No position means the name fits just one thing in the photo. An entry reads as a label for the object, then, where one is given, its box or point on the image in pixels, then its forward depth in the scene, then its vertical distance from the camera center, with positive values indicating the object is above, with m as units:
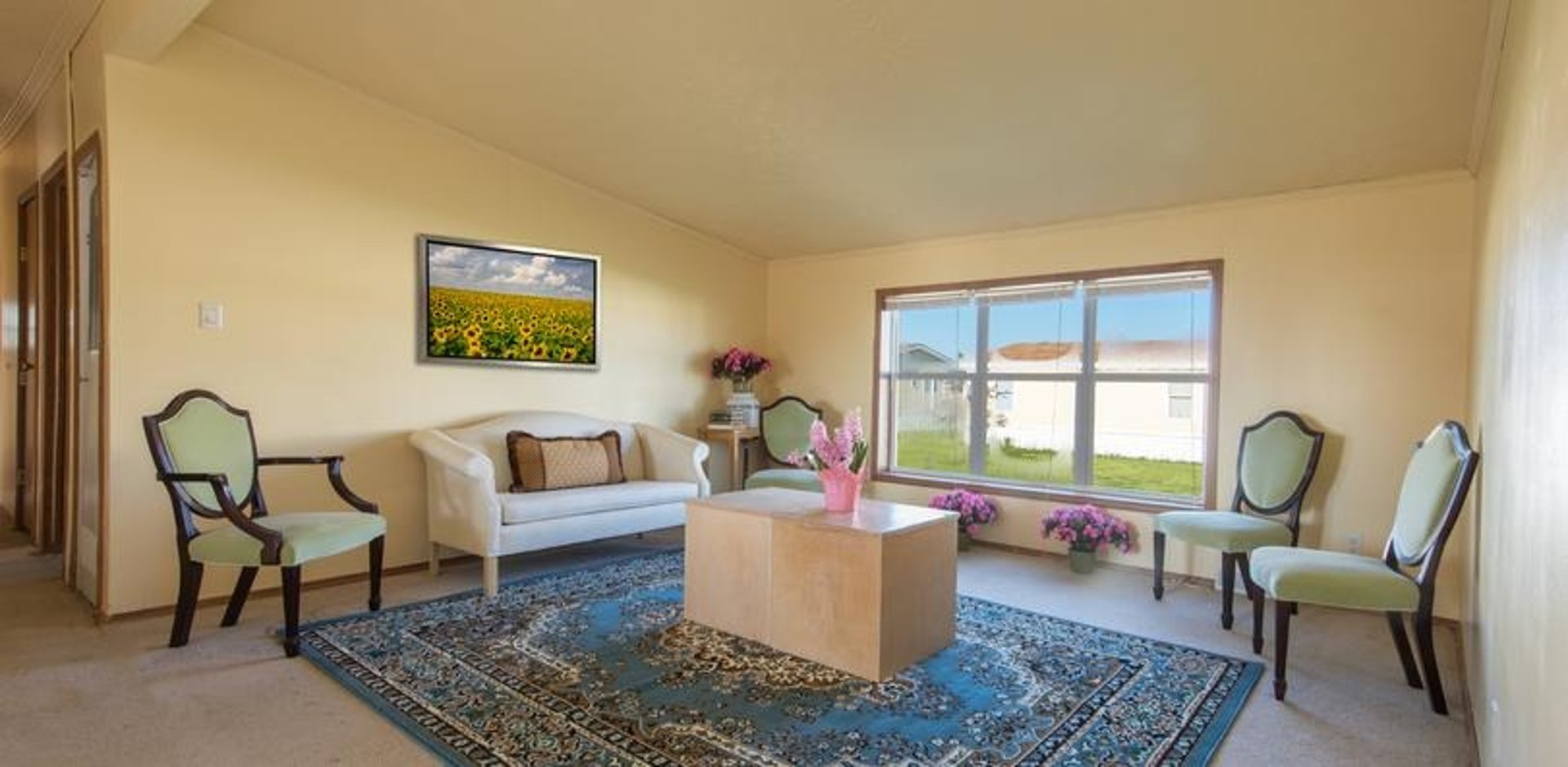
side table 5.55 -0.49
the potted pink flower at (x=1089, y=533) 4.34 -0.87
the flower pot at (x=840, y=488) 3.16 -0.48
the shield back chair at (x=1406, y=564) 2.52 -0.64
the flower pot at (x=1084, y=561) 4.34 -1.03
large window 4.36 -0.03
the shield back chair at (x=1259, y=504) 3.42 -0.60
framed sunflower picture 4.34 +0.38
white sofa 3.74 -0.70
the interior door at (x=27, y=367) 4.67 -0.06
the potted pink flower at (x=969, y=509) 4.82 -0.83
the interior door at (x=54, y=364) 4.15 -0.04
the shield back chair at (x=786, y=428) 5.64 -0.41
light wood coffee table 2.74 -0.79
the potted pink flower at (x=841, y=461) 3.14 -0.36
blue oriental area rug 2.25 -1.10
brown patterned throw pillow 4.27 -0.54
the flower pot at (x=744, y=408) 5.71 -0.27
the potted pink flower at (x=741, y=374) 5.72 -0.02
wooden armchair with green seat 2.95 -0.63
